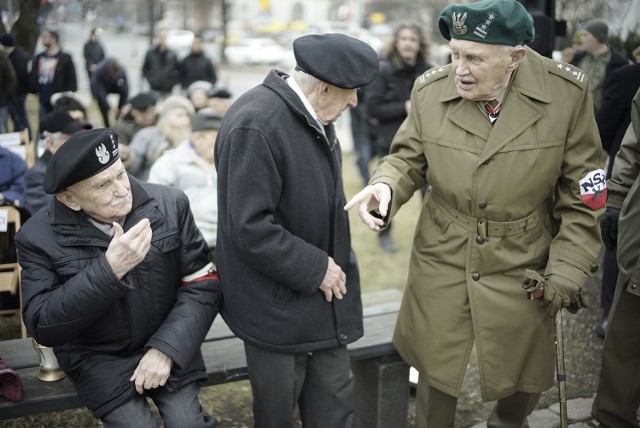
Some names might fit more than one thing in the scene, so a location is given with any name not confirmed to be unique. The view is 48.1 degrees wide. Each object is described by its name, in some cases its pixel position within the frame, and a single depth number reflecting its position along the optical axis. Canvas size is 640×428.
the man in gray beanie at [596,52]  6.59
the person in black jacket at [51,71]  10.10
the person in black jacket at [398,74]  6.51
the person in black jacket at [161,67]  12.99
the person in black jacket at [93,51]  15.18
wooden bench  3.13
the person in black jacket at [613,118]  4.34
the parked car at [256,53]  33.03
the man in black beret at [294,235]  2.57
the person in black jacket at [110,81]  11.88
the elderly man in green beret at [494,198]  2.70
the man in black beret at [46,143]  4.14
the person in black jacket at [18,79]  6.56
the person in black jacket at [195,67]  12.70
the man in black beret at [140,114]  6.72
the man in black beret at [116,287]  2.52
